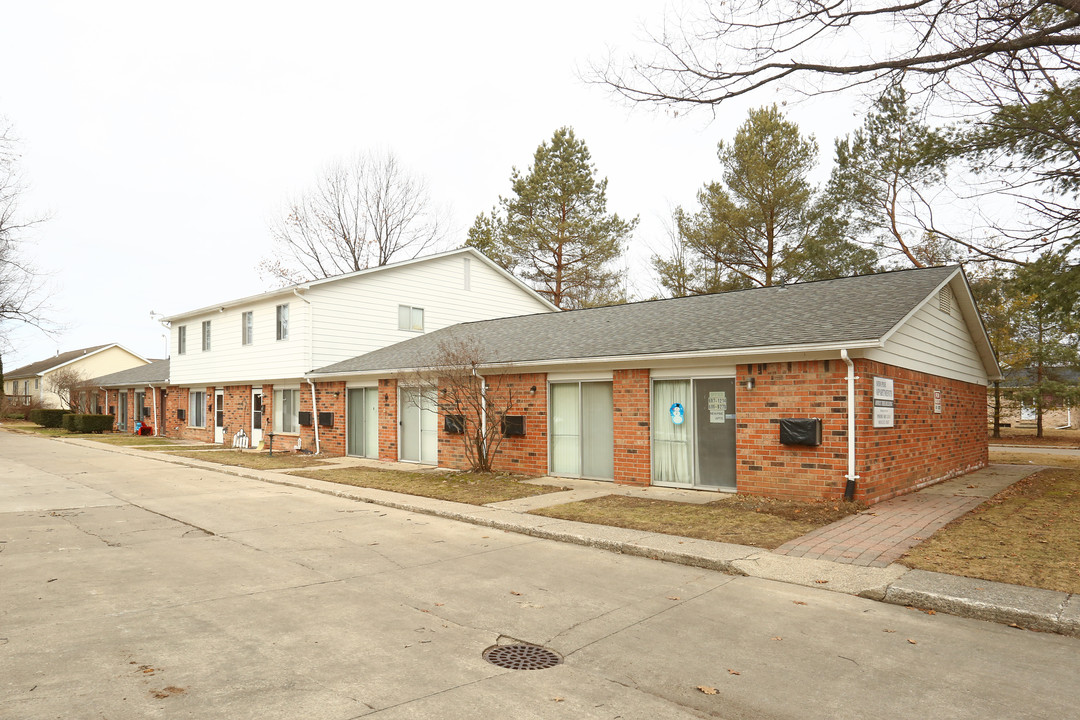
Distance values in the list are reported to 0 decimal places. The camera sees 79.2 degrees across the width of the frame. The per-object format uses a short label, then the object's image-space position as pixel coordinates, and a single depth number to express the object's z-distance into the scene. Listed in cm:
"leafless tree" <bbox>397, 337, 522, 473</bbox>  1456
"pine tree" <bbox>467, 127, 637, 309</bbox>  3400
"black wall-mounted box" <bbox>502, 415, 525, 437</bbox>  1478
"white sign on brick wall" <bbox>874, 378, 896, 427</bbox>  1057
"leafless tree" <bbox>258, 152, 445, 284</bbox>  3656
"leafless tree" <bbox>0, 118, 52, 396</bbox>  3129
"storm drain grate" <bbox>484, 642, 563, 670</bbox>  436
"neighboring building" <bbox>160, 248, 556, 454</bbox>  2106
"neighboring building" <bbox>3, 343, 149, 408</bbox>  5700
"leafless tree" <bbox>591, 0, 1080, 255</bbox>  874
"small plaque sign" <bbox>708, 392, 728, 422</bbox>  1177
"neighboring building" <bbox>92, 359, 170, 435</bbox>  3142
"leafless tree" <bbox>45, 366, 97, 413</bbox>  3841
